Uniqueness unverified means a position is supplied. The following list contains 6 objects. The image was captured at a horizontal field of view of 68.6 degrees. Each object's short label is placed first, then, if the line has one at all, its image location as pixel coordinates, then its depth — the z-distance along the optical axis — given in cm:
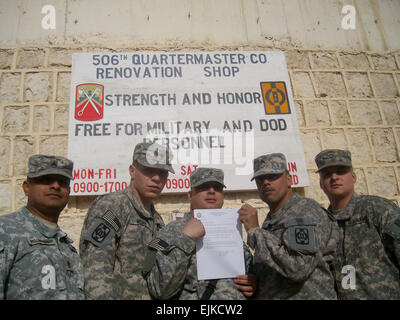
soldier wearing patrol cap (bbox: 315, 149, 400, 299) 188
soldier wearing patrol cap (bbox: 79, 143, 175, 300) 163
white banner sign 324
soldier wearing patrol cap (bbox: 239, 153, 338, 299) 167
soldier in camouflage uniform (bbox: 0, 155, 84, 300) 148
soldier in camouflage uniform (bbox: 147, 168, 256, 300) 167
